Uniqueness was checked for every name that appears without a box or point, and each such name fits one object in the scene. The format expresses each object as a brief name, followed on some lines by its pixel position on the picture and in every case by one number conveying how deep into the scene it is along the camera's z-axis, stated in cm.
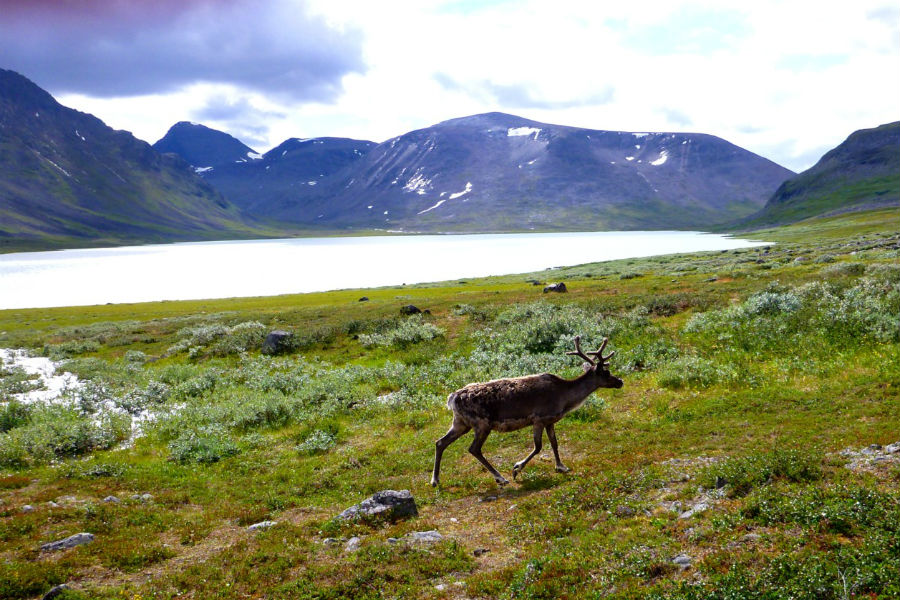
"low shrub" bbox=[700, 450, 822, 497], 997
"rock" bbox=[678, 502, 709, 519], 945
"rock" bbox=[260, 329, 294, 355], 3738
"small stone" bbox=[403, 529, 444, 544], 1010
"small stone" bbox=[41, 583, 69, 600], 880
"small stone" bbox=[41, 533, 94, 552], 1080
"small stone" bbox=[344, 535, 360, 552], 1013
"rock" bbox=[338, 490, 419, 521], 1136
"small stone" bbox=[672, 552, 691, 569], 799
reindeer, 1332
